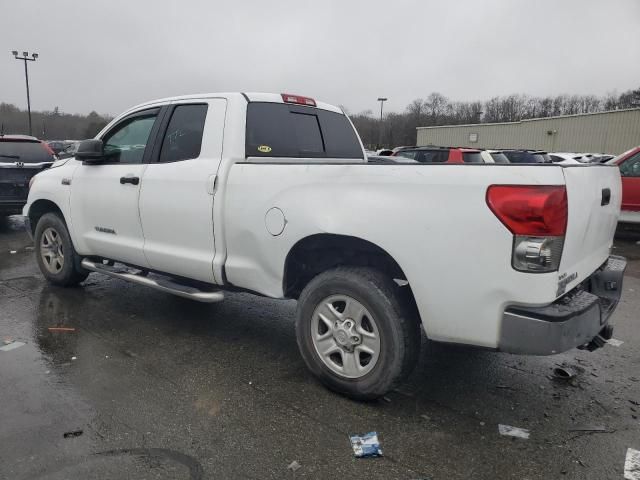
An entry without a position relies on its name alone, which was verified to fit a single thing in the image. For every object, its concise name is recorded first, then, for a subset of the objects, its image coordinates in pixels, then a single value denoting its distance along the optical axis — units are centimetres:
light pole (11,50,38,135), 4275
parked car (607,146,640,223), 927
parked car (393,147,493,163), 1229
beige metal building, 3528
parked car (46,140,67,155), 3782
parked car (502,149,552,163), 1459
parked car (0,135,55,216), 930
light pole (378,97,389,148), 5272
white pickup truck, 253
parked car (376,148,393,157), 1605
